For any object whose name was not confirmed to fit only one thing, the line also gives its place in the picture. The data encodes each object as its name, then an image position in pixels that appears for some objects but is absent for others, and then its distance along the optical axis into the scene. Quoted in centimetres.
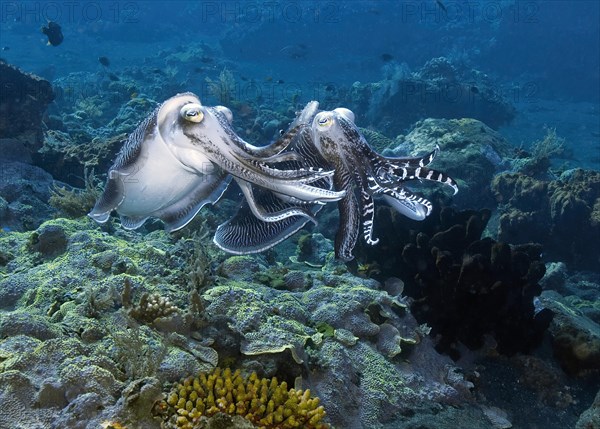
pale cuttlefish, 371
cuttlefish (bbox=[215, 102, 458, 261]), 432
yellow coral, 334
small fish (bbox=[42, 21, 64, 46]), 1691
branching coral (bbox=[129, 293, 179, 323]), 429
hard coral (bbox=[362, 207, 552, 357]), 573
